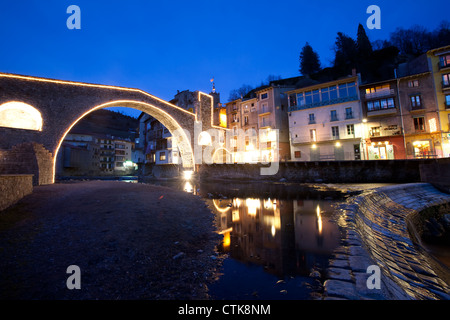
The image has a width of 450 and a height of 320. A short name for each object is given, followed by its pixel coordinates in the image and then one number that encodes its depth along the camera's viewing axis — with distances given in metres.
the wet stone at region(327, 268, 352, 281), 3.13
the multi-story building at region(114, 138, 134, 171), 67.00
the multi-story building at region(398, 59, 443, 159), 27.06
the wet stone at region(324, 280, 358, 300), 2.58
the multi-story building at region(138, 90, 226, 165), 45.50
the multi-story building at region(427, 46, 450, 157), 26.38
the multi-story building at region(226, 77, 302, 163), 38.53
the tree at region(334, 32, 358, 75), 51.50
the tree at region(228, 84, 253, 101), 76.40
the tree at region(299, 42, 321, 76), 61.38
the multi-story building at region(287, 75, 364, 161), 31.14
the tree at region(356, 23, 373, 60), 51.22
